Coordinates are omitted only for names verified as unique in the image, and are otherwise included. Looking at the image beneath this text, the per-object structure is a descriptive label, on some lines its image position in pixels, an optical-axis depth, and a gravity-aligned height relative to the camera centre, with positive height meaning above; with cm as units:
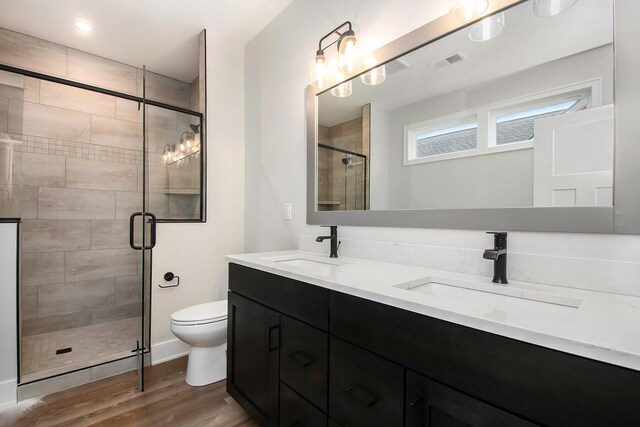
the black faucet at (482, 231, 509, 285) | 105 -17
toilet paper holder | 228 -51
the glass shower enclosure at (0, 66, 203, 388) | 216 +8
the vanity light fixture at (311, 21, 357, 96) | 166 +94
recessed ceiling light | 236 +151
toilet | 178 -78
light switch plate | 221 +1
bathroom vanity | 55 -35
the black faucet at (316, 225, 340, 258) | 171 -17
